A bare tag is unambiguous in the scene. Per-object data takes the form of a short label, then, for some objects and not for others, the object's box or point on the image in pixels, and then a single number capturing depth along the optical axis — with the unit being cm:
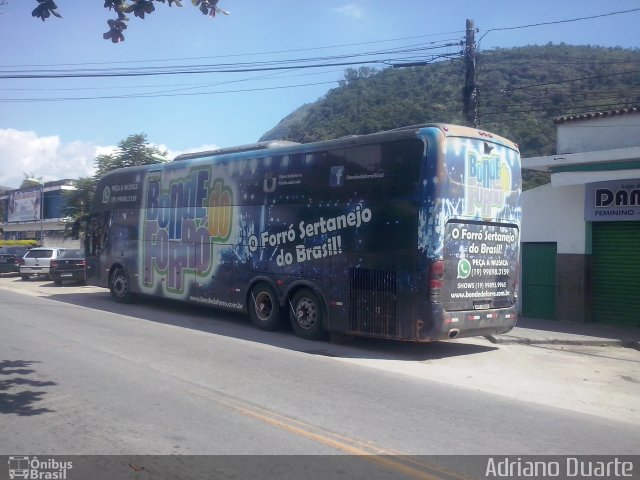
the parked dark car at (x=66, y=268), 2358
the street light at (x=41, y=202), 4103
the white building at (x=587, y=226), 1440
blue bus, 1005
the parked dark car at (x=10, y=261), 2894
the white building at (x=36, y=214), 4428
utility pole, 1688
